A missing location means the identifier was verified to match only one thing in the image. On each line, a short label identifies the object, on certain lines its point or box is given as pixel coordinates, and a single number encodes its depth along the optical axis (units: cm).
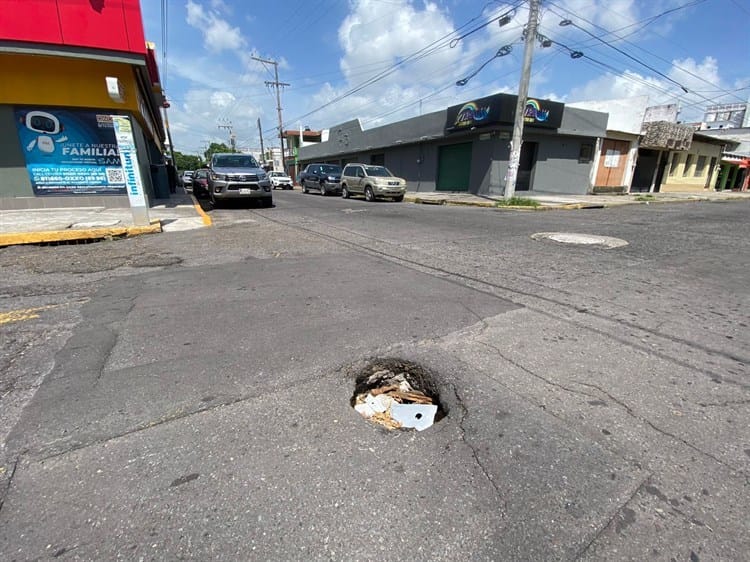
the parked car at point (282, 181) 3331
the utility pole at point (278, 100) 4181
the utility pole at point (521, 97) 1461
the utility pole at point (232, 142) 8044
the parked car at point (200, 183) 2017
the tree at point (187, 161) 10456
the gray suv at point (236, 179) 1315
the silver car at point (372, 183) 1825
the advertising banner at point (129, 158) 796
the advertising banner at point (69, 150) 1162
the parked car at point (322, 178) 2322
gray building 1955
